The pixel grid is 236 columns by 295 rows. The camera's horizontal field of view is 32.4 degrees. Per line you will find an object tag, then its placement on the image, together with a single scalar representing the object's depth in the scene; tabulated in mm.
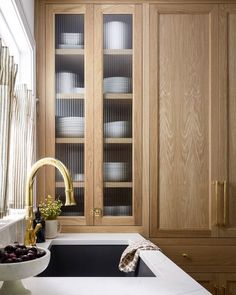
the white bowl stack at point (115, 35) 2520
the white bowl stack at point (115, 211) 2488
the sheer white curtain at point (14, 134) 1516
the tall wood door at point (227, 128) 2477
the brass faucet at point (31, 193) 1259
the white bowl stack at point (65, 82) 2516
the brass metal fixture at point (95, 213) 2469
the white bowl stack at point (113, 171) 2494
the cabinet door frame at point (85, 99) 2475
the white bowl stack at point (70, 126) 2502
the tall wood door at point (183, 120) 2469
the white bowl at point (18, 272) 991
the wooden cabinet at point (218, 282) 2430
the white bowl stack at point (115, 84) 2514
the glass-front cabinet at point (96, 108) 2482
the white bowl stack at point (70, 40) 2520
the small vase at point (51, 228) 2203
